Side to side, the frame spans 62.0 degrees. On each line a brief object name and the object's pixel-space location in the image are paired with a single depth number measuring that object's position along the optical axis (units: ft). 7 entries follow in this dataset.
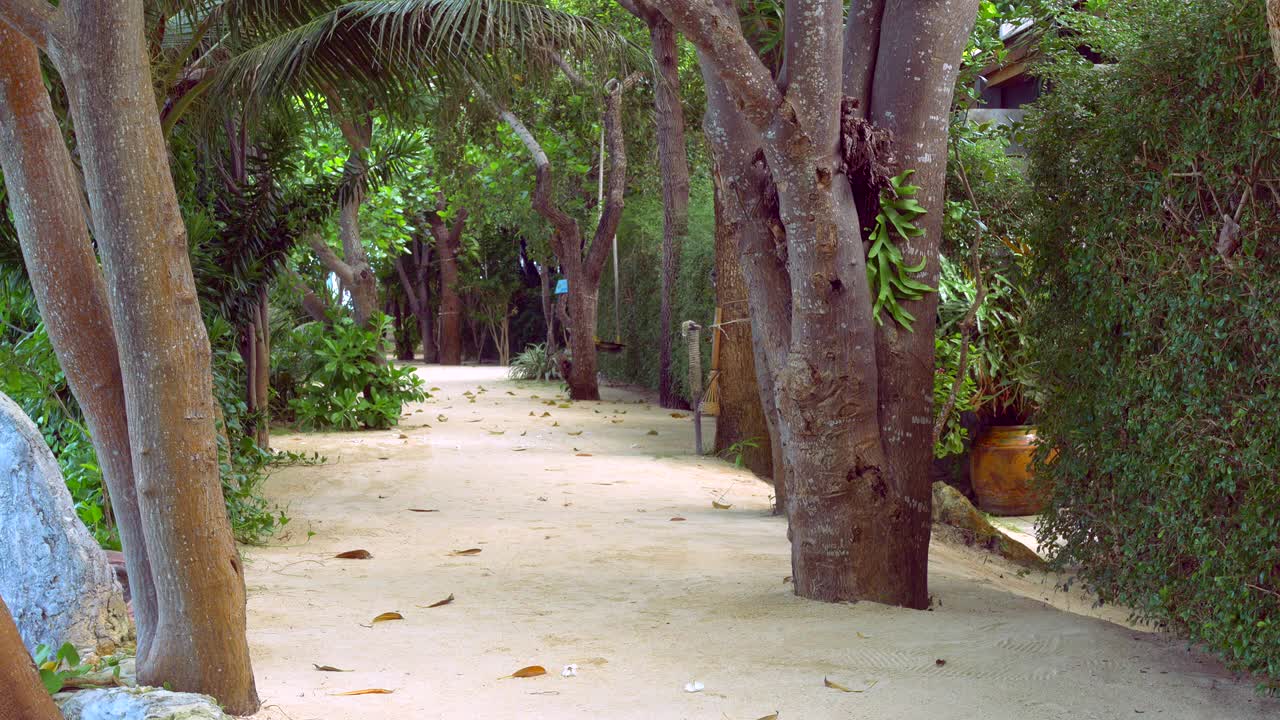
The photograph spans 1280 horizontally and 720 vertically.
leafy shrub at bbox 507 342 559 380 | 64.59
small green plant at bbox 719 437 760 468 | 29.58
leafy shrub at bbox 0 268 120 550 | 16.75
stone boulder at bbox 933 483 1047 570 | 22.56
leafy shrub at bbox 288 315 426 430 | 37.45
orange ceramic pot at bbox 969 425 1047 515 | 29.19
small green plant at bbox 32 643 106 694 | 9.03
